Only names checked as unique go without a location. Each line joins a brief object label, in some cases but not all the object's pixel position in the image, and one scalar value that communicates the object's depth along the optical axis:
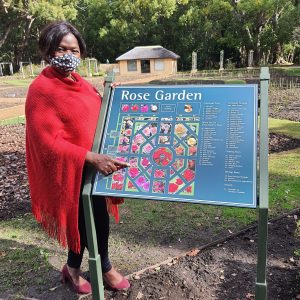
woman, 2.25
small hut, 33.84
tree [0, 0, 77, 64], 31.81
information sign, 2.12
